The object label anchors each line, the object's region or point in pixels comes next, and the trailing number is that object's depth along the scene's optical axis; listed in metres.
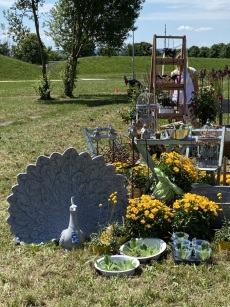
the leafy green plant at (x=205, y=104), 9.45
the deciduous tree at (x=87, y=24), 21.84
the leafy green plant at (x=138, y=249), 4.51
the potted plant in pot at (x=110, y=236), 4.62
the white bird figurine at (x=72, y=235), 4.72
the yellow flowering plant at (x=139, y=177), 5.67
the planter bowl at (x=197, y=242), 4.45
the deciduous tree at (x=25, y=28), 20.55
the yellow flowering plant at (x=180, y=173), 5.19
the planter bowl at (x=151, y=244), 4.42
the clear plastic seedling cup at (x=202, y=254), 4.34
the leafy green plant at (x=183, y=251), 4.34
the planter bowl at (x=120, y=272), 4.15
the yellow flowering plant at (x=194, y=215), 4.70
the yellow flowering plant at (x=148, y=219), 4.75
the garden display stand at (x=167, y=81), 9.95
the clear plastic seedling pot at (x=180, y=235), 4.53
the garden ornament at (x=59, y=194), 4.93
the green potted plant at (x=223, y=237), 4.56
